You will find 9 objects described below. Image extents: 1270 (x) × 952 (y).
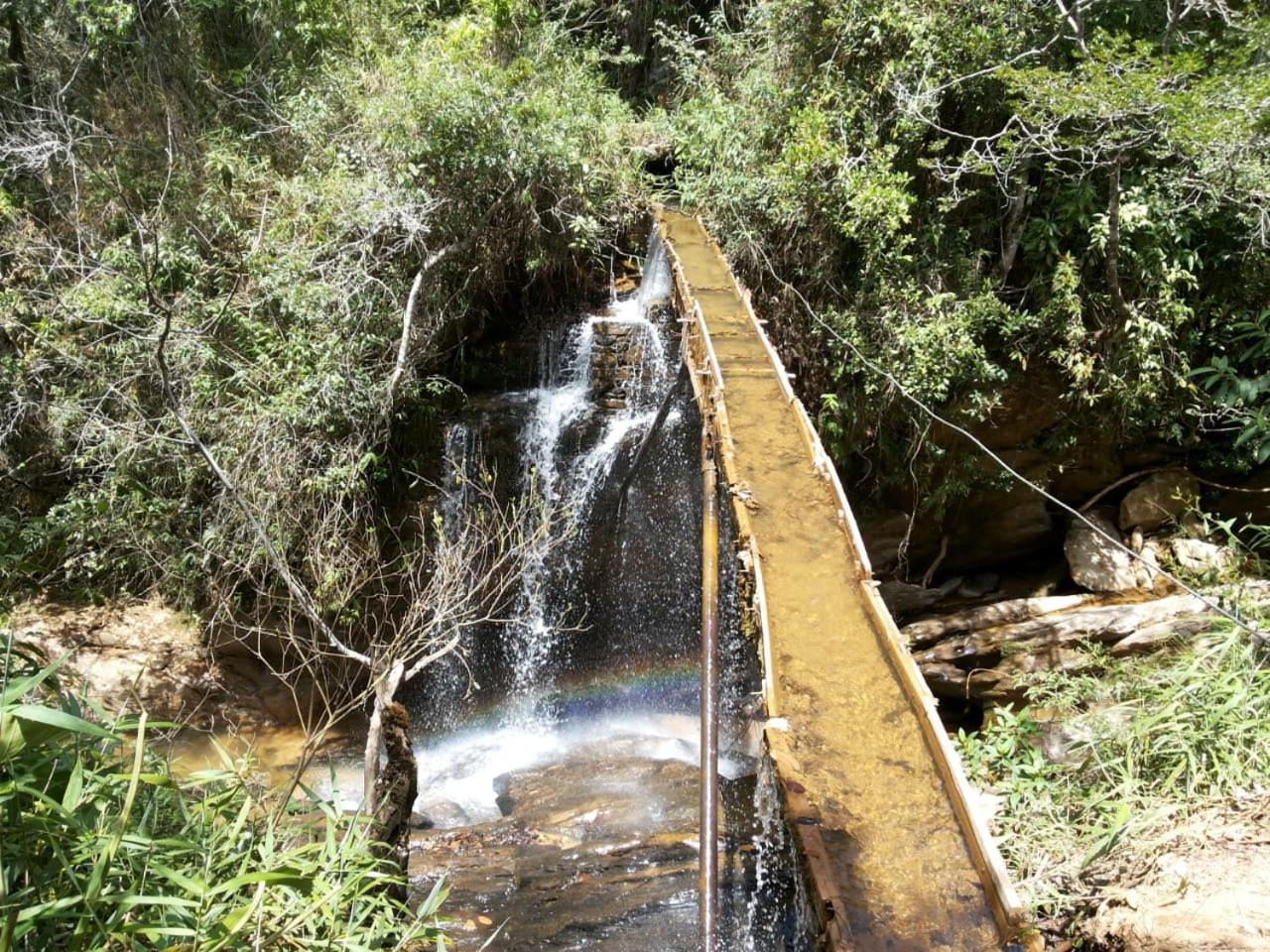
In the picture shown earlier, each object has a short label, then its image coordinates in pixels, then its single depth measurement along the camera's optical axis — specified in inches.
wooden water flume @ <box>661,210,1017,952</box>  126.2
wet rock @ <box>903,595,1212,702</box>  256.4
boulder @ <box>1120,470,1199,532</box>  302.5
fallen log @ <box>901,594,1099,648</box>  290.8
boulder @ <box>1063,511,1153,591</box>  294.2
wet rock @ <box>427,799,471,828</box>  265.6
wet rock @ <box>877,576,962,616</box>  335.3
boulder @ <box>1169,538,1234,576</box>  270.4
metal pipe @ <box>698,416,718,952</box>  125.0
